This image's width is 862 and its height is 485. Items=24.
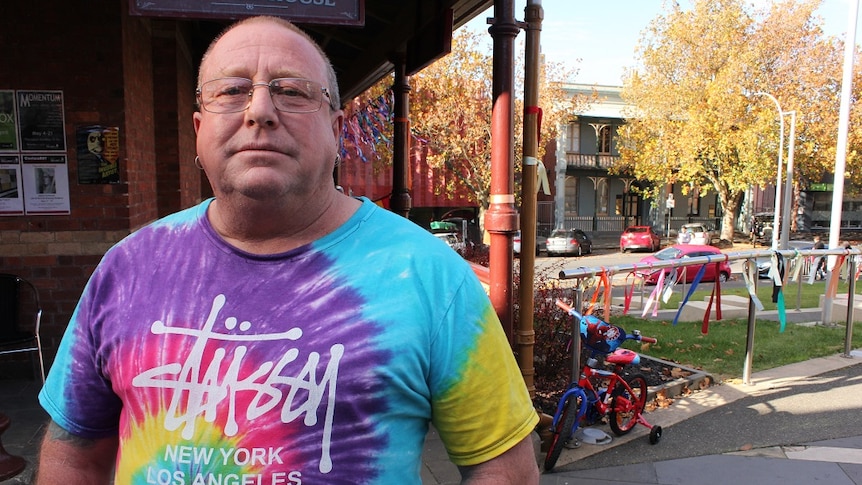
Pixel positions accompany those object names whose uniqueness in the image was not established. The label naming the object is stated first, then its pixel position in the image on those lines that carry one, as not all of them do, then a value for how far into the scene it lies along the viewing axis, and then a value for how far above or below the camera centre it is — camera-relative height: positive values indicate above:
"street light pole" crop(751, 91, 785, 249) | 24.96 +0.54
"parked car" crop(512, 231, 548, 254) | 29.35 -2.43
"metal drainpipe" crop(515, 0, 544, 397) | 4.27 +0.00
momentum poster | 4.82 +0.57
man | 1.22 -0.29
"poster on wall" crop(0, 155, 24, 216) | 4.89 +0.05
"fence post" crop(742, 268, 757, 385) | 6.20 -1.51
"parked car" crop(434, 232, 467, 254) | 16.27 -1.43
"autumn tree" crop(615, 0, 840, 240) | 25.72 +4.69
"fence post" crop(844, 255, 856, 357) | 7.30 -1.24
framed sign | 3.17 +0.97
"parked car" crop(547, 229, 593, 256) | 27.45 -2.17
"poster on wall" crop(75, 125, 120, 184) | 4.91 +0.31
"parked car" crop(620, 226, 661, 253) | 29.20 -2.16
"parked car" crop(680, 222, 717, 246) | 29.26 -1.92
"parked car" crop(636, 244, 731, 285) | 16.59 -1.74
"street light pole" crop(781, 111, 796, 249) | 24.22 +0.06
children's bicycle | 4.34 -1.53
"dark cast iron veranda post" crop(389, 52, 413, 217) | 7.34 +0.52
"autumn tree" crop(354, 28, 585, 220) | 21.23 +3.06
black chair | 4.68 -0.96
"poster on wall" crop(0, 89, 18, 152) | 4.81 +0.55
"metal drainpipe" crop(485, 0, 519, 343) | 4.05 +0.21
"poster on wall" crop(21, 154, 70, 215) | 4.89 +0.07
